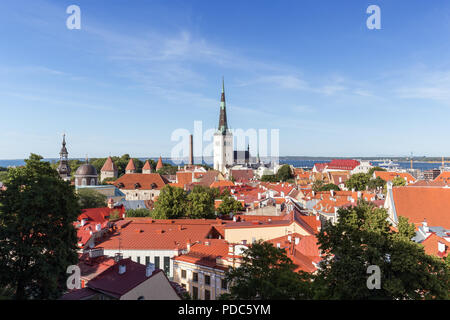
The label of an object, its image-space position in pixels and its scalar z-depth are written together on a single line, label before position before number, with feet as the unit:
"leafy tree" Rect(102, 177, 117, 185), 348.06
